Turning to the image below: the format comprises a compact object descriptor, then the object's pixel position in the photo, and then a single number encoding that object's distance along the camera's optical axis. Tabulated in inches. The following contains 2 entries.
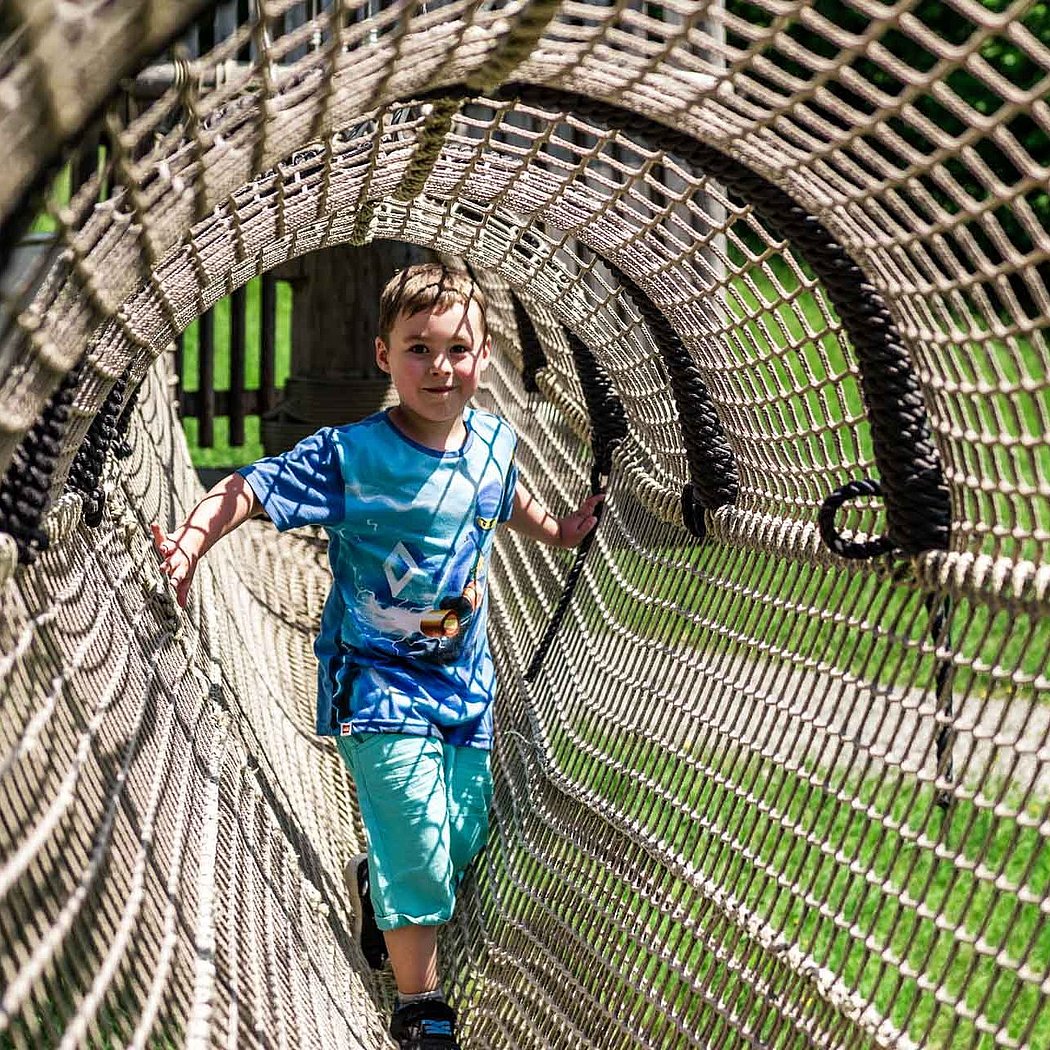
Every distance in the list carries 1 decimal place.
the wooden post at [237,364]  209.9
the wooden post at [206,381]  214.8
